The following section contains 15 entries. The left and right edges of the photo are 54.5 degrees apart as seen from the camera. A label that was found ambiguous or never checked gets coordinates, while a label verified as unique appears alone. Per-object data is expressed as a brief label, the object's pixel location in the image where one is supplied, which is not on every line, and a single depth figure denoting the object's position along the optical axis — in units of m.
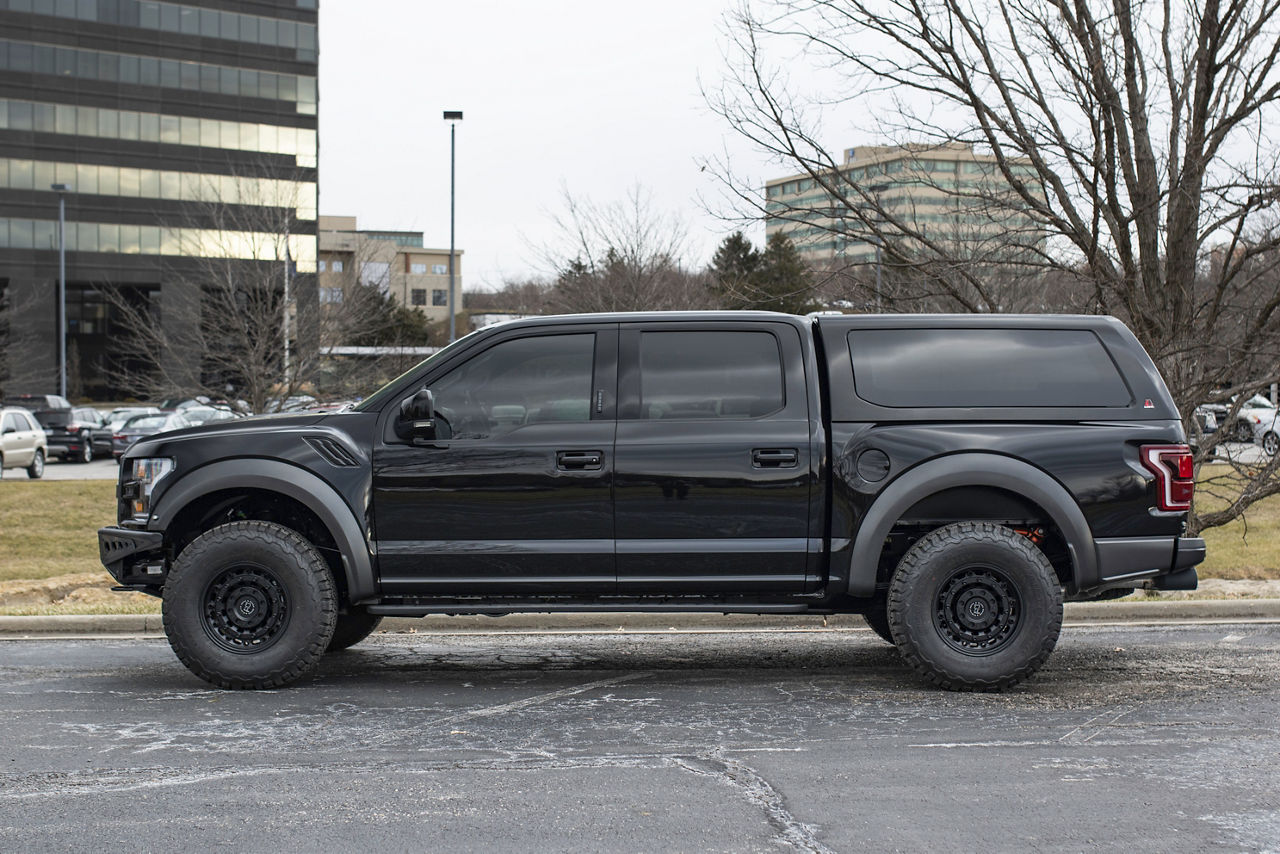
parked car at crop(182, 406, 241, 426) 32.31
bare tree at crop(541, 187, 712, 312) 26.53
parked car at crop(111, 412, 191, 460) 32.90
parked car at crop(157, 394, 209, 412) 40.25
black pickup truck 6.57
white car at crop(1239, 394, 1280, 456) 32.16
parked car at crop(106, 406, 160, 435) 38.31
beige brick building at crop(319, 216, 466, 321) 31.25
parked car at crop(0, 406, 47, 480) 26.31
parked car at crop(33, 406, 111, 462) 34.09
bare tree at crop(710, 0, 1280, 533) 11.03
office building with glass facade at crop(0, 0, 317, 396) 67.50
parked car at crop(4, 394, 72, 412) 36.58
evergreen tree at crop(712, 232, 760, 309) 38.13
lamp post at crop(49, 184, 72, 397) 51.13
